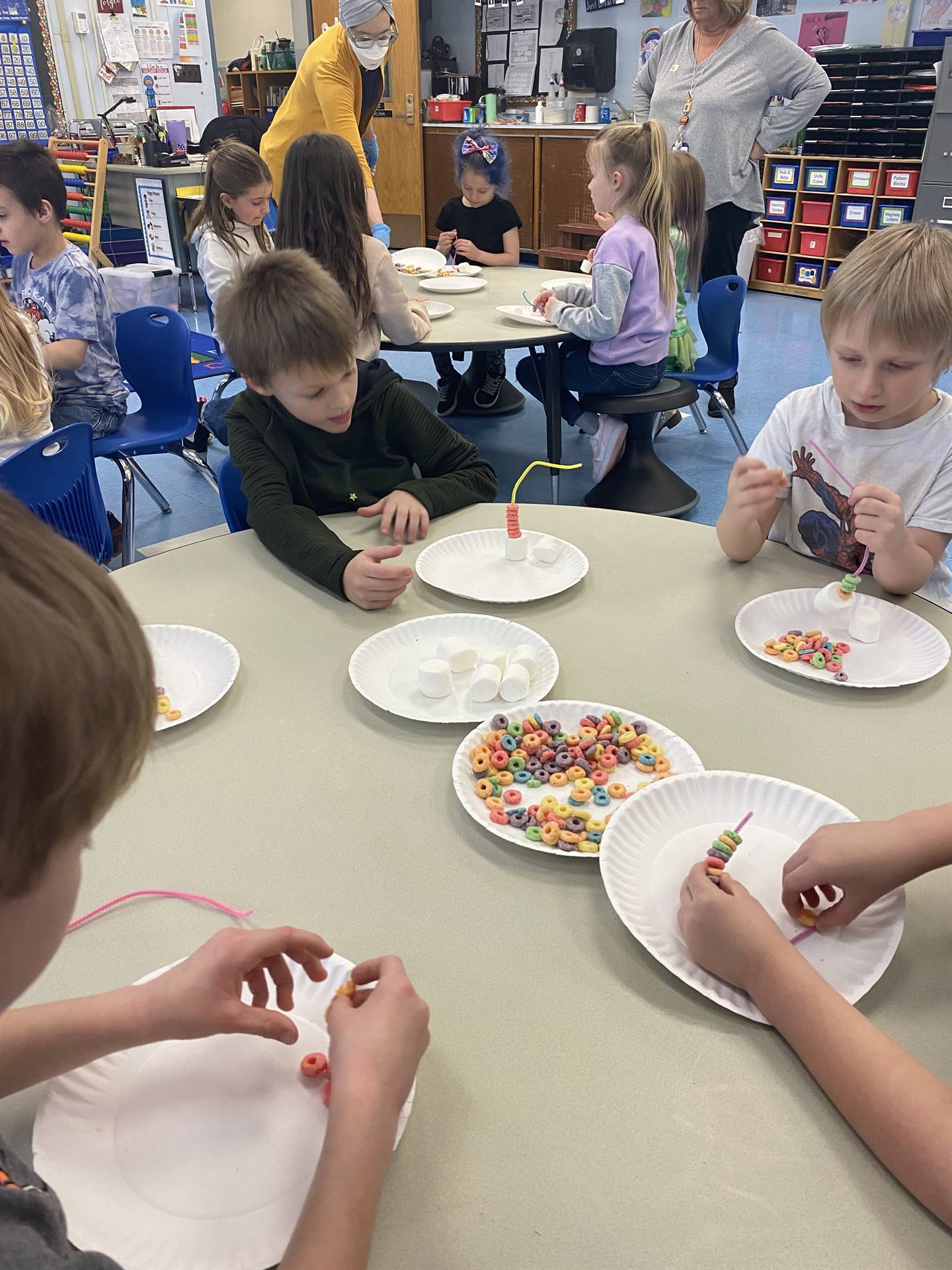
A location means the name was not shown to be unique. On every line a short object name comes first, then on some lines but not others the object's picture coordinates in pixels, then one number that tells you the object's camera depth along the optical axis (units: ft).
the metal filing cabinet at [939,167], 15.61
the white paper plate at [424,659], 2.99
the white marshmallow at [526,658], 3.09
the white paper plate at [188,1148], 1.55
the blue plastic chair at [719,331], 9.43
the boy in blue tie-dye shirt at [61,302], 8.18
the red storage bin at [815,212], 18.07
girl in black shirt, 11.94
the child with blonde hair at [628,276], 8.04
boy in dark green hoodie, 4.00
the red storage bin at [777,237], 18.98
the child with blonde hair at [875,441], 3.67
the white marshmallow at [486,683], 2.99
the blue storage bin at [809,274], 18.63
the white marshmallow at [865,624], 3.30
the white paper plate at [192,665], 3.03
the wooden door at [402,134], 21.35
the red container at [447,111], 21.88
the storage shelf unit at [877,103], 15.98
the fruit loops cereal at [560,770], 2.46
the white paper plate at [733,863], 2.04
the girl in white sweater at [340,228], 6.73
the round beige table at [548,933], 1.58
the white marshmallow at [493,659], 3.13
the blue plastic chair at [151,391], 8.11
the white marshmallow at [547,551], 3.87
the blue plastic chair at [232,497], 4.76
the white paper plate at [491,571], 3.70
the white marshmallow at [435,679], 3.00
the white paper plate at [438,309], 8.79
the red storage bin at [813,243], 18.39
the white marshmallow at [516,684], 2.99
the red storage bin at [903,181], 16.71
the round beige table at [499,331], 7.96
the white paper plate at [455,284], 9.77
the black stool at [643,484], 9.45
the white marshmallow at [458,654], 3.13
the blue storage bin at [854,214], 17.58
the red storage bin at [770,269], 19.31
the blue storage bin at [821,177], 17.83
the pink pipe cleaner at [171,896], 2.19
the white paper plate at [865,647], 3.10
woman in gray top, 10.45
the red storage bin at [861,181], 17.26
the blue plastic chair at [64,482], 5.15
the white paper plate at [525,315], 8.46
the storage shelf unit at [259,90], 22.68
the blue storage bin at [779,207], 18.66
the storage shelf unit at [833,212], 17.16
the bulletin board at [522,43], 21.56
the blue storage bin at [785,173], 18.34
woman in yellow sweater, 9.86
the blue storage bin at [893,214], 17.03
